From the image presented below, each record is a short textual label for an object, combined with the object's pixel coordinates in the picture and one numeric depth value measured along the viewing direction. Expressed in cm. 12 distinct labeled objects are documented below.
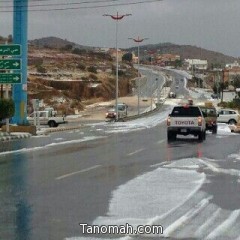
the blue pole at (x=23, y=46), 4816
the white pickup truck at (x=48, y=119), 6933
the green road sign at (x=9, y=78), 4206
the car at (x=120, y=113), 8584
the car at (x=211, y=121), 4587
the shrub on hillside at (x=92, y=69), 17250
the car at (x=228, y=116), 6762
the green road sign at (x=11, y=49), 4128
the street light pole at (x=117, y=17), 7562
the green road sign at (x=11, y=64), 4156
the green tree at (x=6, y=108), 3994
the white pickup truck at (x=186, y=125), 3584
